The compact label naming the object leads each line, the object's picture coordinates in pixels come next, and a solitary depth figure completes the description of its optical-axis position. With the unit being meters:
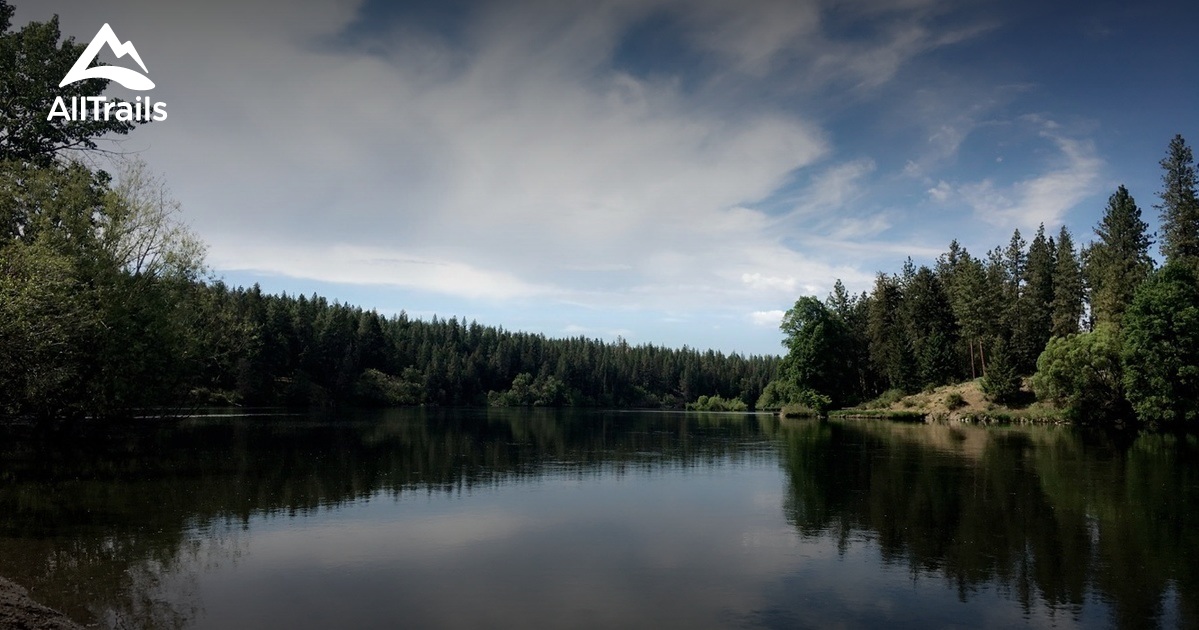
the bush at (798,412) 114.31
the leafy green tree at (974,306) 106.88
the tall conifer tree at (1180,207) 79.00
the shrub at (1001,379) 92.25
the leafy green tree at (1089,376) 74.81
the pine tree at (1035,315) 103.25
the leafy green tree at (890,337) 113.69
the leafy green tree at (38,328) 26.53
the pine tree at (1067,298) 97.38
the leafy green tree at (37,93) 34.25
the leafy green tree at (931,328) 109.62
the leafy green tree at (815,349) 116.50
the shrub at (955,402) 97.44
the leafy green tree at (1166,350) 67.00
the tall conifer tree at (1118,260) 83.44
